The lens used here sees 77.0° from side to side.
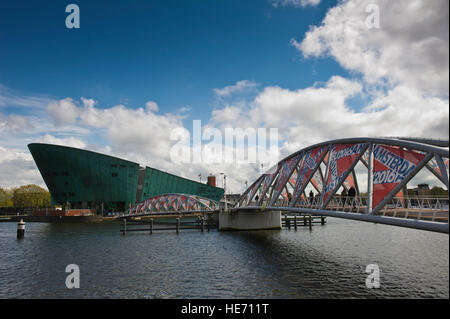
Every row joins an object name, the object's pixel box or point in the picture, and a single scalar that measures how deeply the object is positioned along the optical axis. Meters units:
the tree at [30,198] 137.25
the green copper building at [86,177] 103.25
